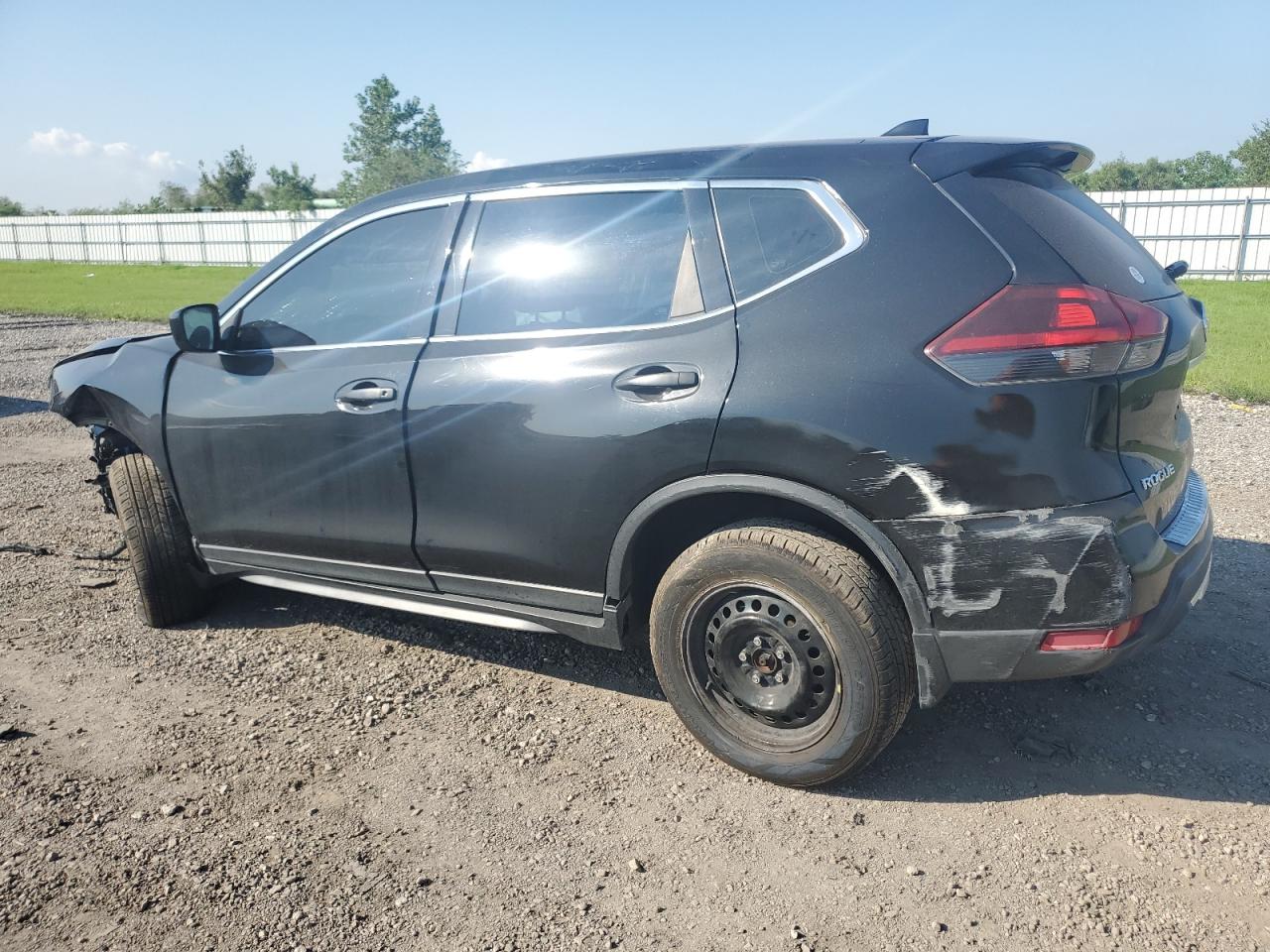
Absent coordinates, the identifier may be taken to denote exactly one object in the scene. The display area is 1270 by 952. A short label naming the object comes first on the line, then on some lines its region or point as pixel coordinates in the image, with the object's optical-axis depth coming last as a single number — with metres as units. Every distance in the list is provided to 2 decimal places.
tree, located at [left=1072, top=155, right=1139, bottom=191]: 68.81
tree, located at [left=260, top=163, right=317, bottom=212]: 72.88
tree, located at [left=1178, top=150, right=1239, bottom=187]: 64.86
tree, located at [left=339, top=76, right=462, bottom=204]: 72.50
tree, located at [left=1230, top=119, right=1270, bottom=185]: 56.03
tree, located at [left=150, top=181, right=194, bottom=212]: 77.38
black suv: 2.58
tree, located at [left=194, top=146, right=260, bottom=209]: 72.00
